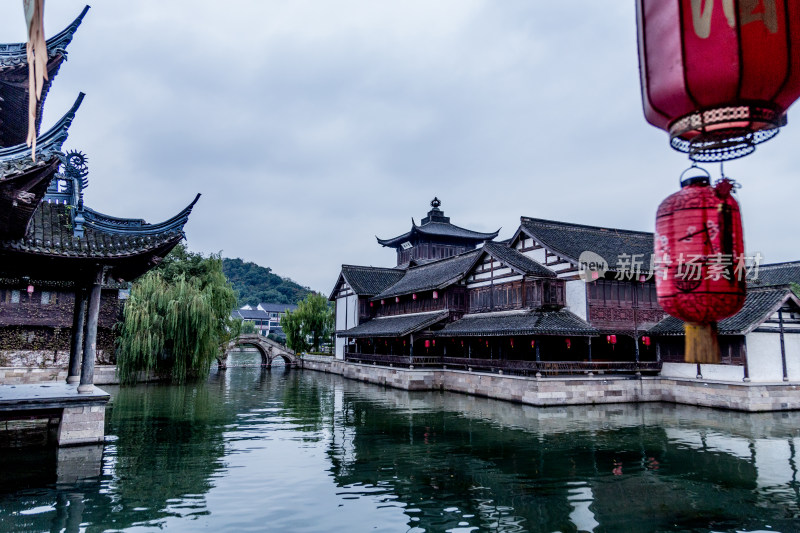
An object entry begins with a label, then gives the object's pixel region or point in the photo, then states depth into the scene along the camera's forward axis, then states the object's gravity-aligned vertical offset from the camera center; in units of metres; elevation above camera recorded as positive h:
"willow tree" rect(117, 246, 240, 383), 25.41 +0.42
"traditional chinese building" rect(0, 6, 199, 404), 10.53 +2.25
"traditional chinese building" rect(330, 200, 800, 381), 19.41 +1.15
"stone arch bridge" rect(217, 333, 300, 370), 41.78 -0.75
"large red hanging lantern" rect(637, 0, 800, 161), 3.15 +1.68
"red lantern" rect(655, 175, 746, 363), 3.60 +0.57
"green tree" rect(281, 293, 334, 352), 43.69 +1.51
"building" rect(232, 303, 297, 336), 95.56 +4.68
